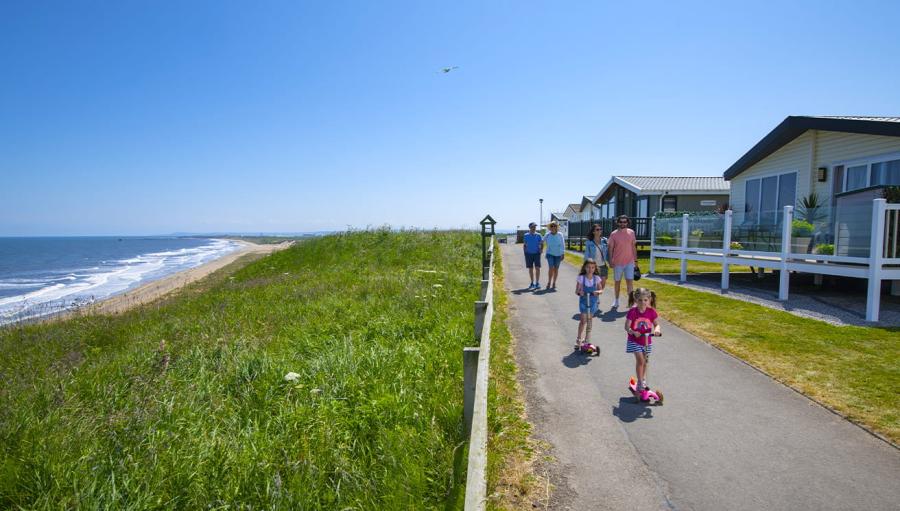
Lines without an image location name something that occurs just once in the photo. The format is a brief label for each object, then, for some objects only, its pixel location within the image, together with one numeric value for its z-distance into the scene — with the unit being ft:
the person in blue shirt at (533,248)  45.06
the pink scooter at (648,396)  17.33
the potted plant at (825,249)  32.76
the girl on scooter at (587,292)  24.12
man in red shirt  31.81
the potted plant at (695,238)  47.86
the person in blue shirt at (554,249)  42.49
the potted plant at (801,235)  35.01
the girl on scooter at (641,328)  17.85
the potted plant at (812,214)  34.09
